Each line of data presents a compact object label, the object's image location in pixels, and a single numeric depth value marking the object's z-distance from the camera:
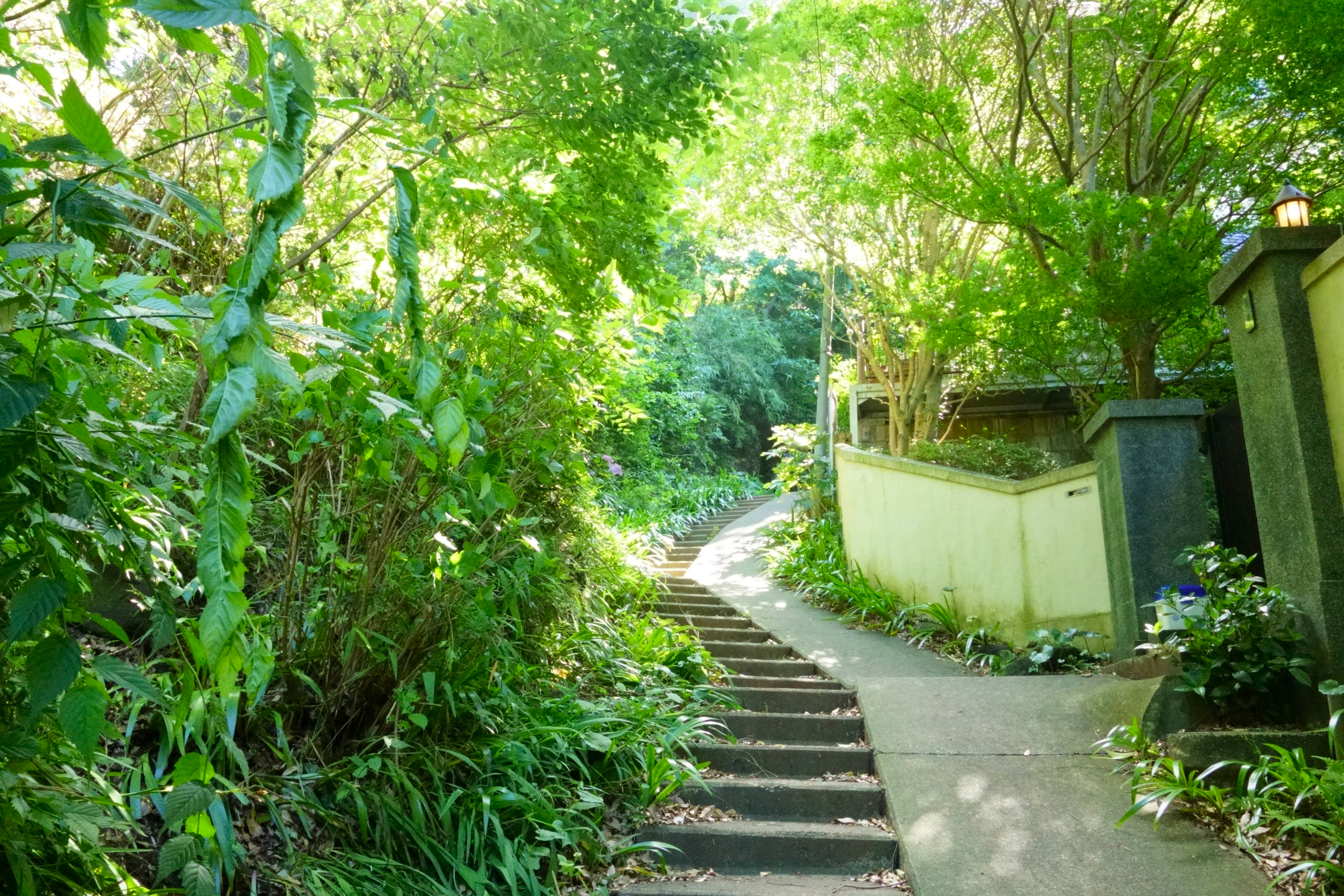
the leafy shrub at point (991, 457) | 9.50
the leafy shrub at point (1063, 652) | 6.16
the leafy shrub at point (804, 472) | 12.30
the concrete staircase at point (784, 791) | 4.09
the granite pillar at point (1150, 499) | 5.57
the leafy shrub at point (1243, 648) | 4.11
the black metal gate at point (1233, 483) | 5.72
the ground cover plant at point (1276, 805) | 3.31
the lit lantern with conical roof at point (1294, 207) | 5.10
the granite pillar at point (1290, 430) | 4.09
